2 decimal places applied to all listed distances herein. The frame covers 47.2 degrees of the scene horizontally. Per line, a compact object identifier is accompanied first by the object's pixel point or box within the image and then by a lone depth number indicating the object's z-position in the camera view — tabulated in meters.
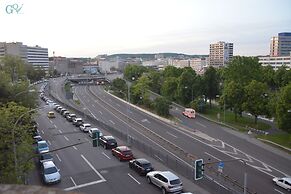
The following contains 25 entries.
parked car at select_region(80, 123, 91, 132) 47.22
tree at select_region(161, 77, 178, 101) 73.56
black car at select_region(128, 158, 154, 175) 28.45
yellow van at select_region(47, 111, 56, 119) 60.69
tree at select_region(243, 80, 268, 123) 48.88
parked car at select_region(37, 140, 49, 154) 34.94
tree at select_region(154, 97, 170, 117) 59.91
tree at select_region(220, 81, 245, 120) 53.34
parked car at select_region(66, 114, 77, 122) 56.09
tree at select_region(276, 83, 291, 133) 37.88
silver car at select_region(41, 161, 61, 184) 26.88
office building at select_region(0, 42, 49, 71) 196.50
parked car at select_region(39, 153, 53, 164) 32.08
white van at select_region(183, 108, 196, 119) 59.97
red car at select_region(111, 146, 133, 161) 32.81
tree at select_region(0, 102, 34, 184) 22.38
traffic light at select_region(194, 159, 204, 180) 18.70
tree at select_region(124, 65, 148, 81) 127.01
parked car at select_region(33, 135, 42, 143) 39.26
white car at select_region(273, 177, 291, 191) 26.20
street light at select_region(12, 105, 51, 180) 21.69
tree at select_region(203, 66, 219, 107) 70.38
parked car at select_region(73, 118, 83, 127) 51.73
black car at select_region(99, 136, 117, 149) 37.53
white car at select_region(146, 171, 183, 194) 24.19
